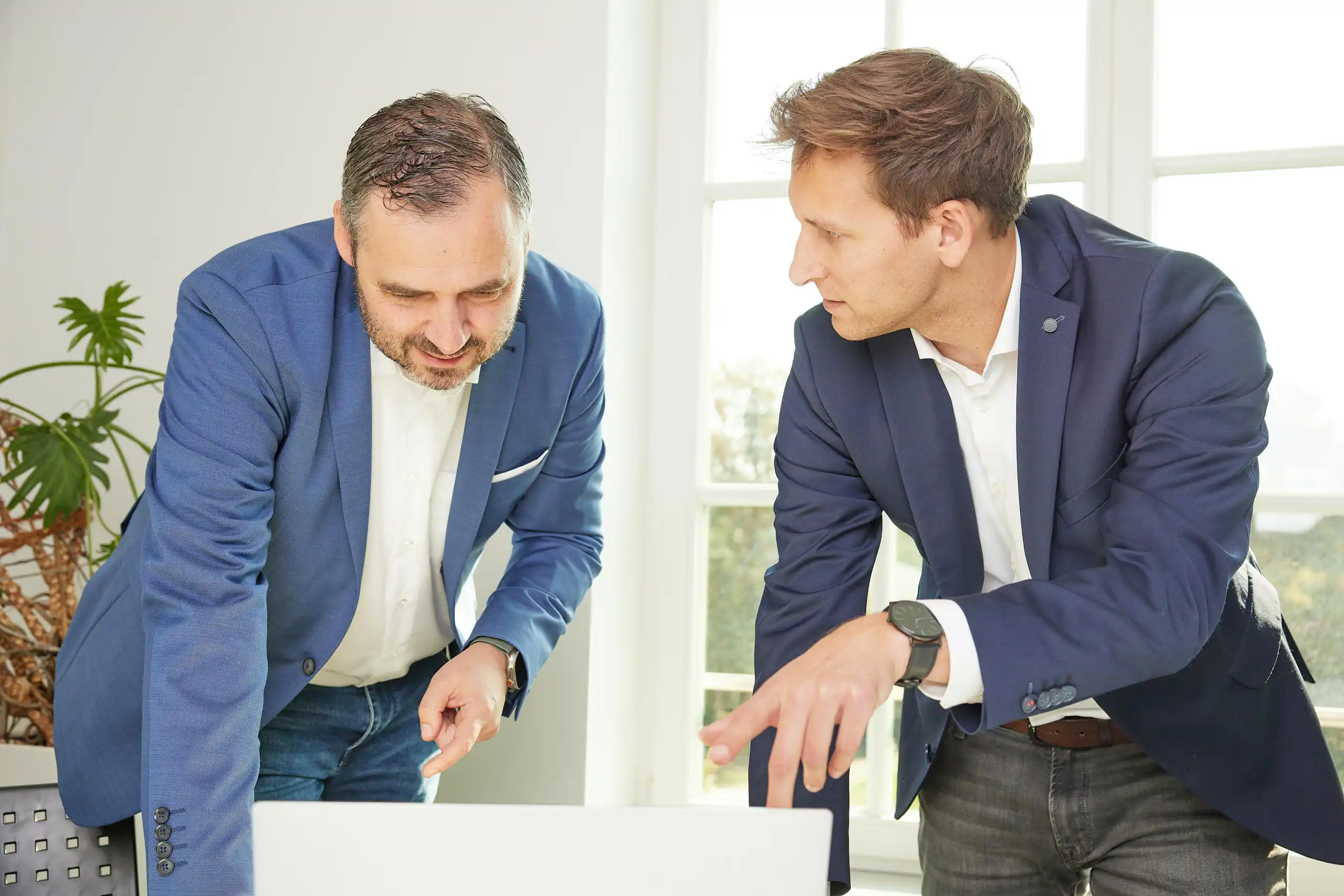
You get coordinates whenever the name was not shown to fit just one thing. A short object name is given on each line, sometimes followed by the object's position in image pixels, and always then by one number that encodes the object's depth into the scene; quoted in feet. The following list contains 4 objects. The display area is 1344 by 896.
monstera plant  7.27
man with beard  4.78
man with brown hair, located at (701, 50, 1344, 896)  4.50
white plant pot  6.92
